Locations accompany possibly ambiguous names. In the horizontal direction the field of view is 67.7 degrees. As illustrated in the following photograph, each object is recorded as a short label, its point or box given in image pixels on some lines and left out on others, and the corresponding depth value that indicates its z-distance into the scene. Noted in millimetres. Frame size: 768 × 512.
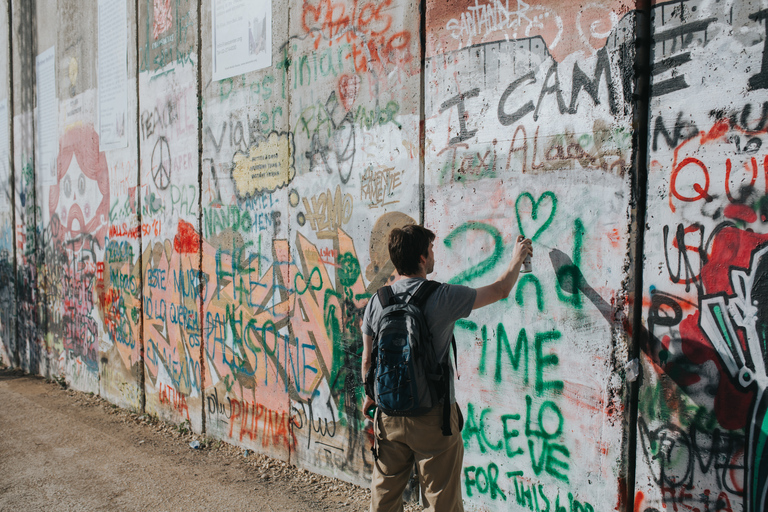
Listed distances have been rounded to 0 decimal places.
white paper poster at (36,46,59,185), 7852
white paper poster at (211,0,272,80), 4730
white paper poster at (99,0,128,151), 6418
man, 2586
